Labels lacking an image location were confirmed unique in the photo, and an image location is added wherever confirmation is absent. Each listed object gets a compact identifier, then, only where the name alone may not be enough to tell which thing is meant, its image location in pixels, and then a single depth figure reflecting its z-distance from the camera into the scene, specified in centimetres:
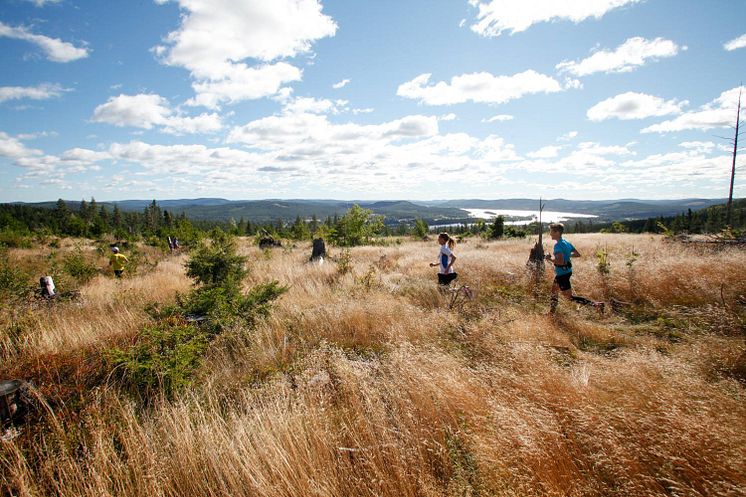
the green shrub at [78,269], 1138
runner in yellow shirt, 1208
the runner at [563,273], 687
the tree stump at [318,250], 1535
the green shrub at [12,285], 696
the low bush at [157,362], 353
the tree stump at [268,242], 2557
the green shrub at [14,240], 2042
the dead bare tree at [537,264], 930
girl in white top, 817
